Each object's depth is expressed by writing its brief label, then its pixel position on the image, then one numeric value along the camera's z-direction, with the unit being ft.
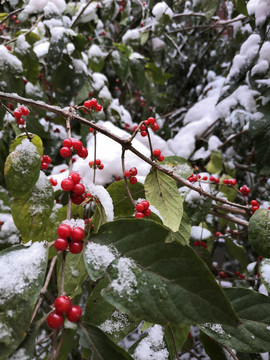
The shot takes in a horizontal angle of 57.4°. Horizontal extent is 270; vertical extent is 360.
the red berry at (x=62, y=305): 0.34
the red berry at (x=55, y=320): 0.34
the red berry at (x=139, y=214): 0.53
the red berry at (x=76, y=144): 0.52
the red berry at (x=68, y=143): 0.51
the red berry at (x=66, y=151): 0.51
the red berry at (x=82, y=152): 0.54
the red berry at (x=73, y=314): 0.35
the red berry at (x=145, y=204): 0.57
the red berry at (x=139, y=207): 0.55
